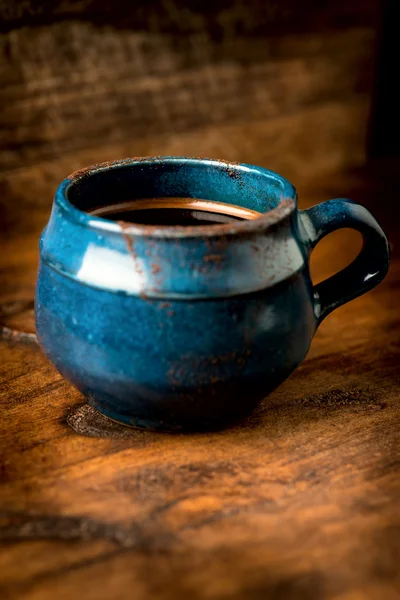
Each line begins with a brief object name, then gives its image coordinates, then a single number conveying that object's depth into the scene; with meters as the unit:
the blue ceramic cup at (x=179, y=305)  0.44
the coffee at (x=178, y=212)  0.50
